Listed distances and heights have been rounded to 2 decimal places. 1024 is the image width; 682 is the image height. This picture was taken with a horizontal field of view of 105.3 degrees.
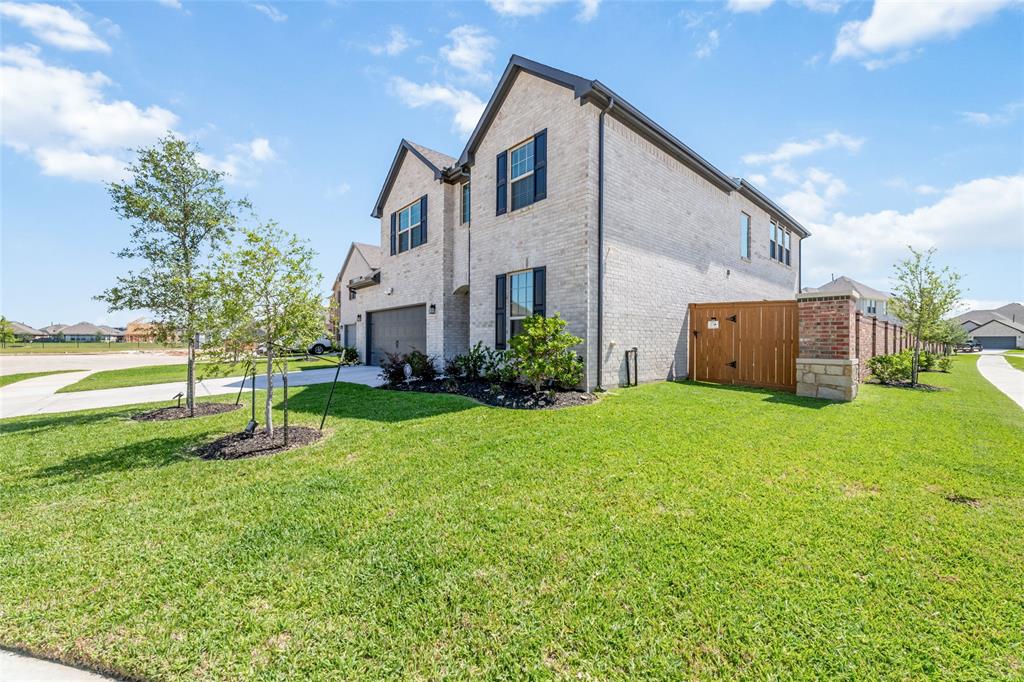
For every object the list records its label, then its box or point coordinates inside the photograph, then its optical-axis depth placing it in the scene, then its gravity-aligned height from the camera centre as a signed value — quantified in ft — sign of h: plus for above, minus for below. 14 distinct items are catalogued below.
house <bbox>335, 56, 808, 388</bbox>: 28.71 +10.01
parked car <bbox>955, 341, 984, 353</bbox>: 141.62 -3.04
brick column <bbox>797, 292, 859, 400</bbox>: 25.34 -0.46
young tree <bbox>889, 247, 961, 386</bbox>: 35.55 +3.85
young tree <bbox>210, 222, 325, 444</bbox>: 16.94 +1.90
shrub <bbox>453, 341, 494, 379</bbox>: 34.78 -1.97
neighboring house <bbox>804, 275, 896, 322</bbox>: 125.29 +14.42
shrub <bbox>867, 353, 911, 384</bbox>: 34.32 -2.47
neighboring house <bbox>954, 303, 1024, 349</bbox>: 181.48 +5.27
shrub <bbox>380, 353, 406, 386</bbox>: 35.68 -3.00
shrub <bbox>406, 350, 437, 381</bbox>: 37.11 -2.62
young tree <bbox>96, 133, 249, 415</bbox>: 23.24 +7.37
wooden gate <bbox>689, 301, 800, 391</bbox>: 29.76 -0.32
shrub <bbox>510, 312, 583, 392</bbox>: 26.35 -0.91
